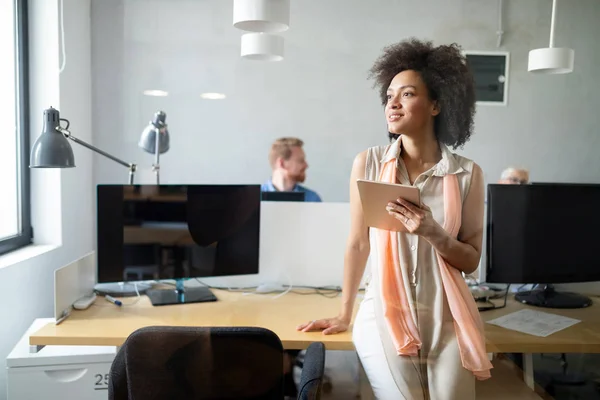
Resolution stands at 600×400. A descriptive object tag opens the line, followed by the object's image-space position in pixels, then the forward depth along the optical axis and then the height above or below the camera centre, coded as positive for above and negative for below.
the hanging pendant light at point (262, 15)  1.63 +0.51
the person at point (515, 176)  1.59 -0.02
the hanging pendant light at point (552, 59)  1.57 +0.36
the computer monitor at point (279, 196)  1.98 -0.12
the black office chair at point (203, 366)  1.13 -0.47
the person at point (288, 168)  2.00 +0.00
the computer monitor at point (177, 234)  1.79 -0.26
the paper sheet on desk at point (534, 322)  1.53 -0.47
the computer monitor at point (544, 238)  1.54 -0.21
